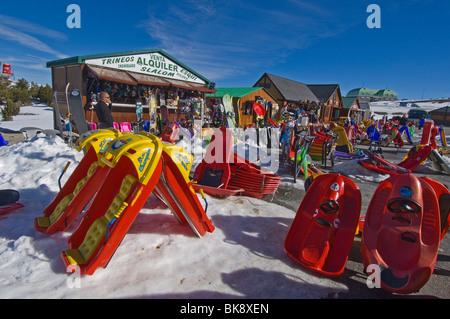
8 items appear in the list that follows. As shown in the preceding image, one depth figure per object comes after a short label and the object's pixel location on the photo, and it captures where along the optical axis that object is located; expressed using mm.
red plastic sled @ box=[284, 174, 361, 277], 2866
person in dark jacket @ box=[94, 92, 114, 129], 6242
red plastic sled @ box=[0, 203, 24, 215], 3409
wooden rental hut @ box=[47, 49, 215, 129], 10734
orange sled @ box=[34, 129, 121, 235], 2947
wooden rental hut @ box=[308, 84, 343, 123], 34562
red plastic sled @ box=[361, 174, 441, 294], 2471
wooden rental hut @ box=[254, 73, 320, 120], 25219
